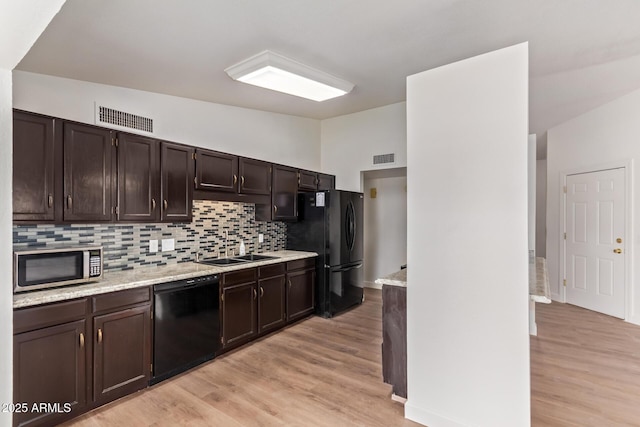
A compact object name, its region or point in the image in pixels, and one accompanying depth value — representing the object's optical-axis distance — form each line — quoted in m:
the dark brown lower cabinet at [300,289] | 3.93
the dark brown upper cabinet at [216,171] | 3.21
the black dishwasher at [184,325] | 2.54
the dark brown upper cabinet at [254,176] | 3.68
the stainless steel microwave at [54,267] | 1.99
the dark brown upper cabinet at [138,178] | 2.60
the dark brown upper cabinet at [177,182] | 2.91
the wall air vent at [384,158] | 4.91
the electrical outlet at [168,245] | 3.20
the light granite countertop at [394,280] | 2.33
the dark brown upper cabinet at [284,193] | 4.13
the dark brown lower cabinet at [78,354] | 1.89
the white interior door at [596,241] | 4.28
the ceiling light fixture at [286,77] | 2.74
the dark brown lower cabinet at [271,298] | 3.50
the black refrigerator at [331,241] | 4.30
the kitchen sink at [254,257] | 3.88
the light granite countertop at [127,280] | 1.95
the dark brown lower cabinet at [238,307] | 3.08
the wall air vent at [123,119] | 2.83
